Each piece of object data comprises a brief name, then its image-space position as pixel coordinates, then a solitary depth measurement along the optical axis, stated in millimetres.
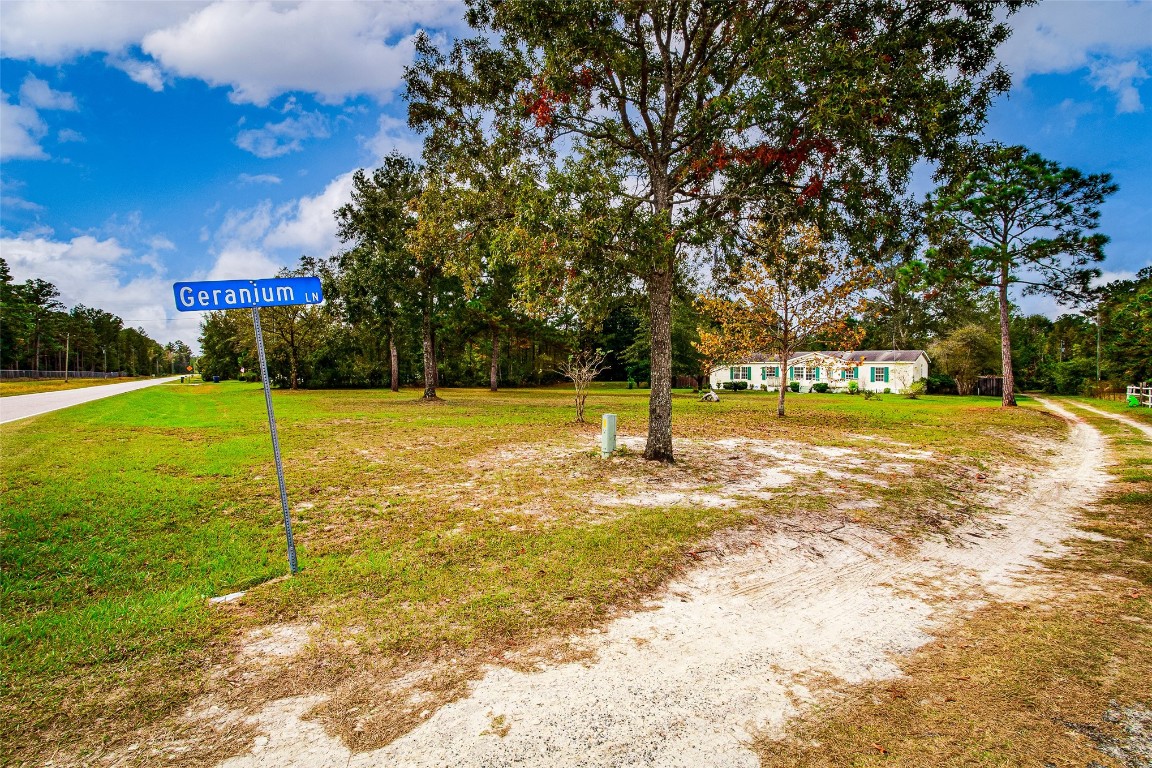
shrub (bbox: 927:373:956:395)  48781
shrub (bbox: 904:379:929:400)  40438
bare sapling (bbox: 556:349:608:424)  17344
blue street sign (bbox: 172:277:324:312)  4461
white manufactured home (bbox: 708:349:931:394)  47844
